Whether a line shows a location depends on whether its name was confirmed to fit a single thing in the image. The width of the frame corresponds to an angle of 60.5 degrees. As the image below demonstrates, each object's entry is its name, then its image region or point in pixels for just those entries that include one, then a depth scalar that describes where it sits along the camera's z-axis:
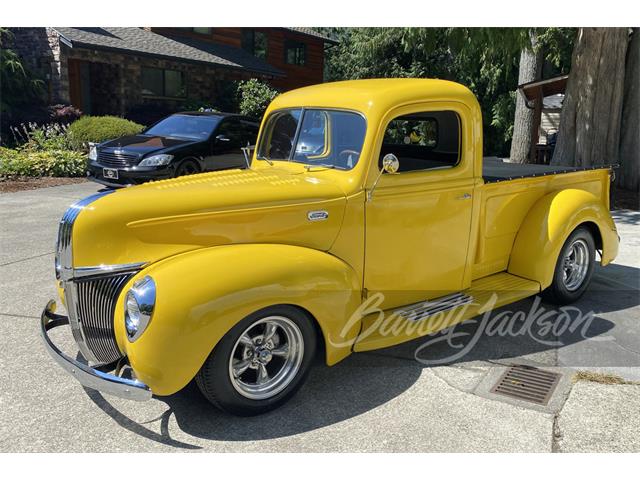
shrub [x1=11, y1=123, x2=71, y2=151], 14.03
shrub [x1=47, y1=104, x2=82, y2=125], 16.56
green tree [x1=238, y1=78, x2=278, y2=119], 20.47
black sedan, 9.87
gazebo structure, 12.37
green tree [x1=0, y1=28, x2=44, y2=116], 16.91
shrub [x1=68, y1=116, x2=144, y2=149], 14.45
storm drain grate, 3.58
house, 17.89
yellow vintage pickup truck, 2.98
